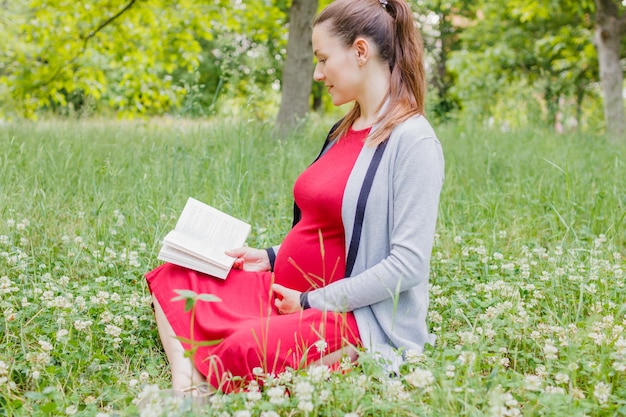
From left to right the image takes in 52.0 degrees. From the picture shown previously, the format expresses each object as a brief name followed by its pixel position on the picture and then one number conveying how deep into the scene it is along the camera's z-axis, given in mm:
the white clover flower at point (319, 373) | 1916
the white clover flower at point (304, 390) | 1766
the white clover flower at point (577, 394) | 1938
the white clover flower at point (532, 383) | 1894
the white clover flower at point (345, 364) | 2148
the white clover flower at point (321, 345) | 2156
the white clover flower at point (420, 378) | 1841
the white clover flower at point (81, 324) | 2530
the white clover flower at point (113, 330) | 2572
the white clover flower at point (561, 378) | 2012
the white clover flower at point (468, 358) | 2021
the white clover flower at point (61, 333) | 2400
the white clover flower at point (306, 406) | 1748
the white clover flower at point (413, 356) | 2155
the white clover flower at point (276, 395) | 1815
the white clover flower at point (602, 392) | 1945
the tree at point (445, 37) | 21047
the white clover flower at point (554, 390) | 1988
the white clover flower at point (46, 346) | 2354
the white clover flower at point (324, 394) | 1859
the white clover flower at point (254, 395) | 1836
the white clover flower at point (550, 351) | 2071
